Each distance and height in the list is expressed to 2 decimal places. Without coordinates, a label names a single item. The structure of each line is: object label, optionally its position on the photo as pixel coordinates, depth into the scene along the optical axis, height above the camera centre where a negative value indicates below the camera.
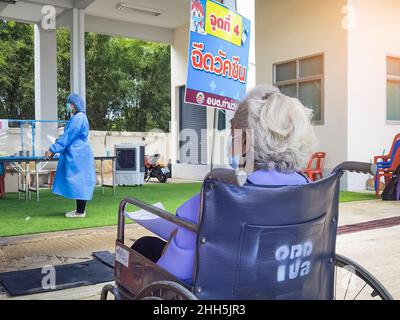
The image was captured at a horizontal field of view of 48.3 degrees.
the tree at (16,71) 17.64 +3.08
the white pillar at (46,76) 10.41 +1.66
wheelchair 1.18 -0.27
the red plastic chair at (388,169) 6.68 -0.34
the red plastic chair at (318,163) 7.84 -0.29
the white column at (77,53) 9.73 +2.06
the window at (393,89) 8.34 +1.09
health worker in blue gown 4.88 -0.14
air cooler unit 9.25 -0.37
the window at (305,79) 8.26 +1.31
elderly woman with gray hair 1.33 +0.00
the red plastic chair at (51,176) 9.11 -0.62
